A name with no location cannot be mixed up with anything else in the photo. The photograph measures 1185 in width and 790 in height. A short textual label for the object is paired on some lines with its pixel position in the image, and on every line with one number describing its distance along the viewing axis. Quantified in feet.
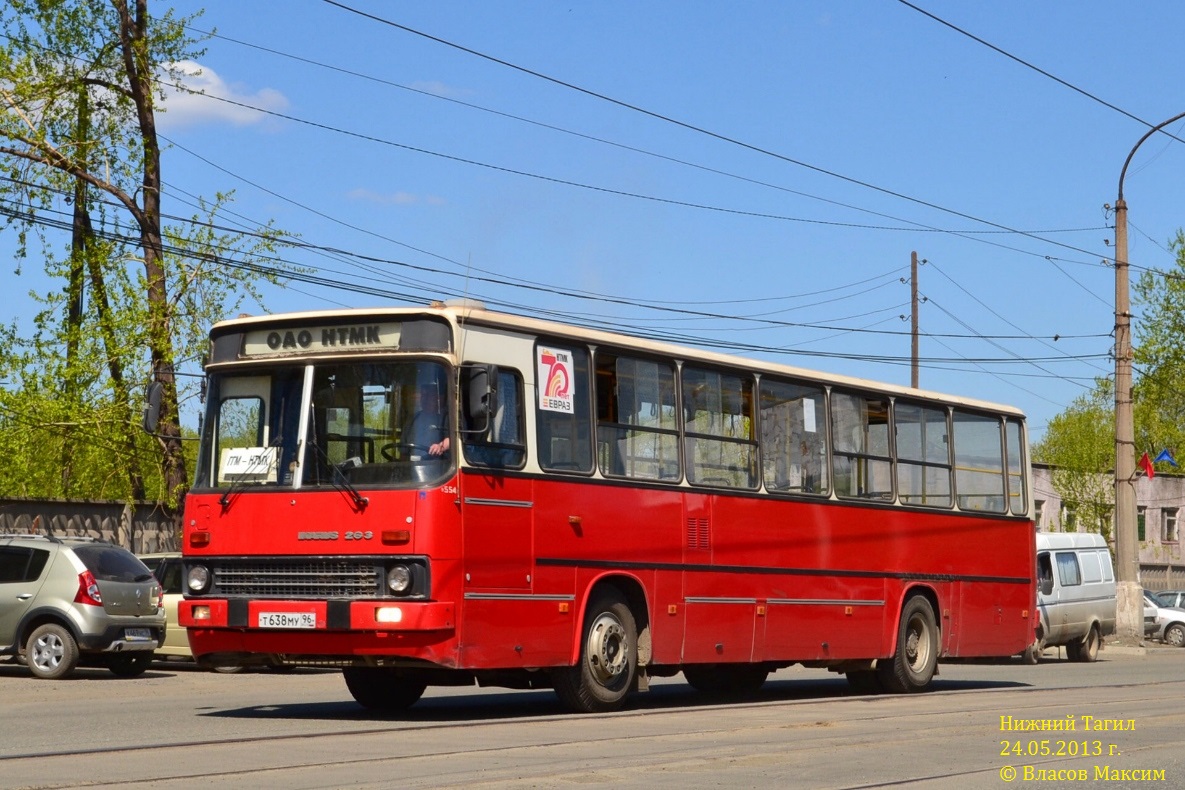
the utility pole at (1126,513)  112.16
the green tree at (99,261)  100.32
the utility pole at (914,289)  170.76
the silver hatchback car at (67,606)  68.54
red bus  42.98
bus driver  43.11
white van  101.55
